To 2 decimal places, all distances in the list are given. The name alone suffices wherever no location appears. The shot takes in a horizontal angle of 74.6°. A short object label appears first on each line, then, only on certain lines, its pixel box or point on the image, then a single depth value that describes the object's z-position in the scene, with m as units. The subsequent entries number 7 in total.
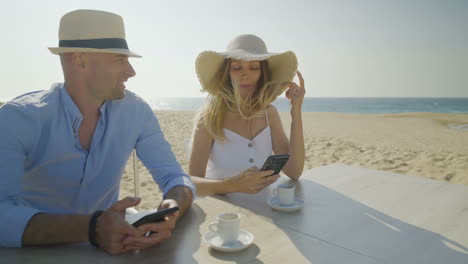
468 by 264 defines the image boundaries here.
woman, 2.62
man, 1.49
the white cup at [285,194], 1.73
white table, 1.19
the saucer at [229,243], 1.21
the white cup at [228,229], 1.25
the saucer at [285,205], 1.67
